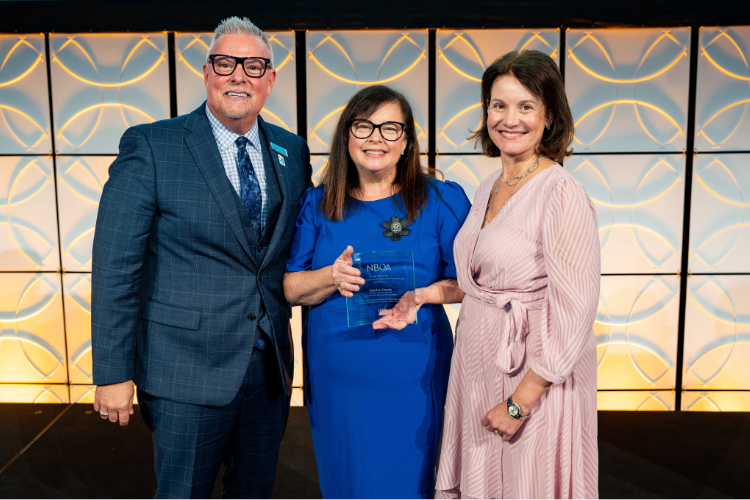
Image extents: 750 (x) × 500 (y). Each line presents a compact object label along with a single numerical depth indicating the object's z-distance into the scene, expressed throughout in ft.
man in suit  5.78
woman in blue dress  6.15
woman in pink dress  4.83
